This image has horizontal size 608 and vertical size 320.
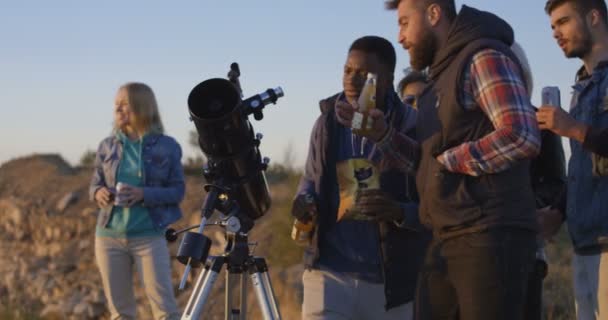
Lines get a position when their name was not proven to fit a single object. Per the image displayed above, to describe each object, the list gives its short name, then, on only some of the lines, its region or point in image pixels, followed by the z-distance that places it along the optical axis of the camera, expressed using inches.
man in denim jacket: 162.9
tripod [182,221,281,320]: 169.2
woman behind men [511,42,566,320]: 165.6
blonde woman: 266.8
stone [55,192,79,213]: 754.8
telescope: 170.9
